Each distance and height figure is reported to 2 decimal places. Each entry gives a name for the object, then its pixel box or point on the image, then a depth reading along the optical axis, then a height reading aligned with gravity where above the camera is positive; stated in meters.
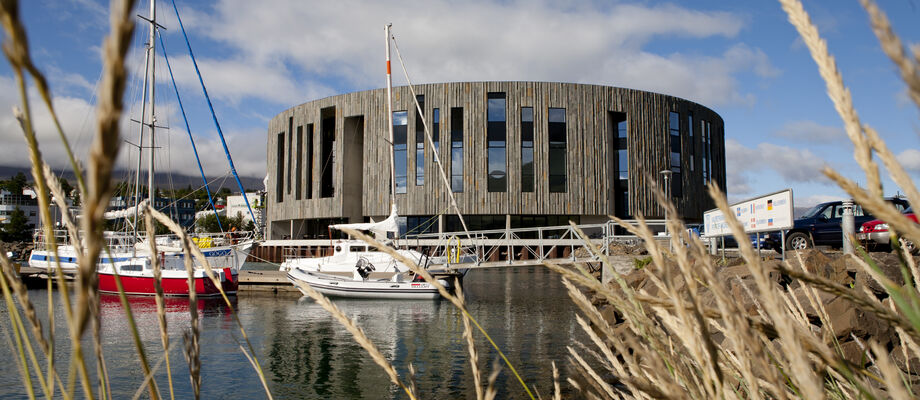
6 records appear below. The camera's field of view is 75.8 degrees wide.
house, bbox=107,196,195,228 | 129.38 +6.36
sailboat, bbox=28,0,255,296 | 17.83 -0.68
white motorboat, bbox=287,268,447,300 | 17.56 -1.55
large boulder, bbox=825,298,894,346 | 5.34 -0.86
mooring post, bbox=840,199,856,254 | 8.11 +0.17
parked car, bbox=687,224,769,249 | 20.74 -0.38
